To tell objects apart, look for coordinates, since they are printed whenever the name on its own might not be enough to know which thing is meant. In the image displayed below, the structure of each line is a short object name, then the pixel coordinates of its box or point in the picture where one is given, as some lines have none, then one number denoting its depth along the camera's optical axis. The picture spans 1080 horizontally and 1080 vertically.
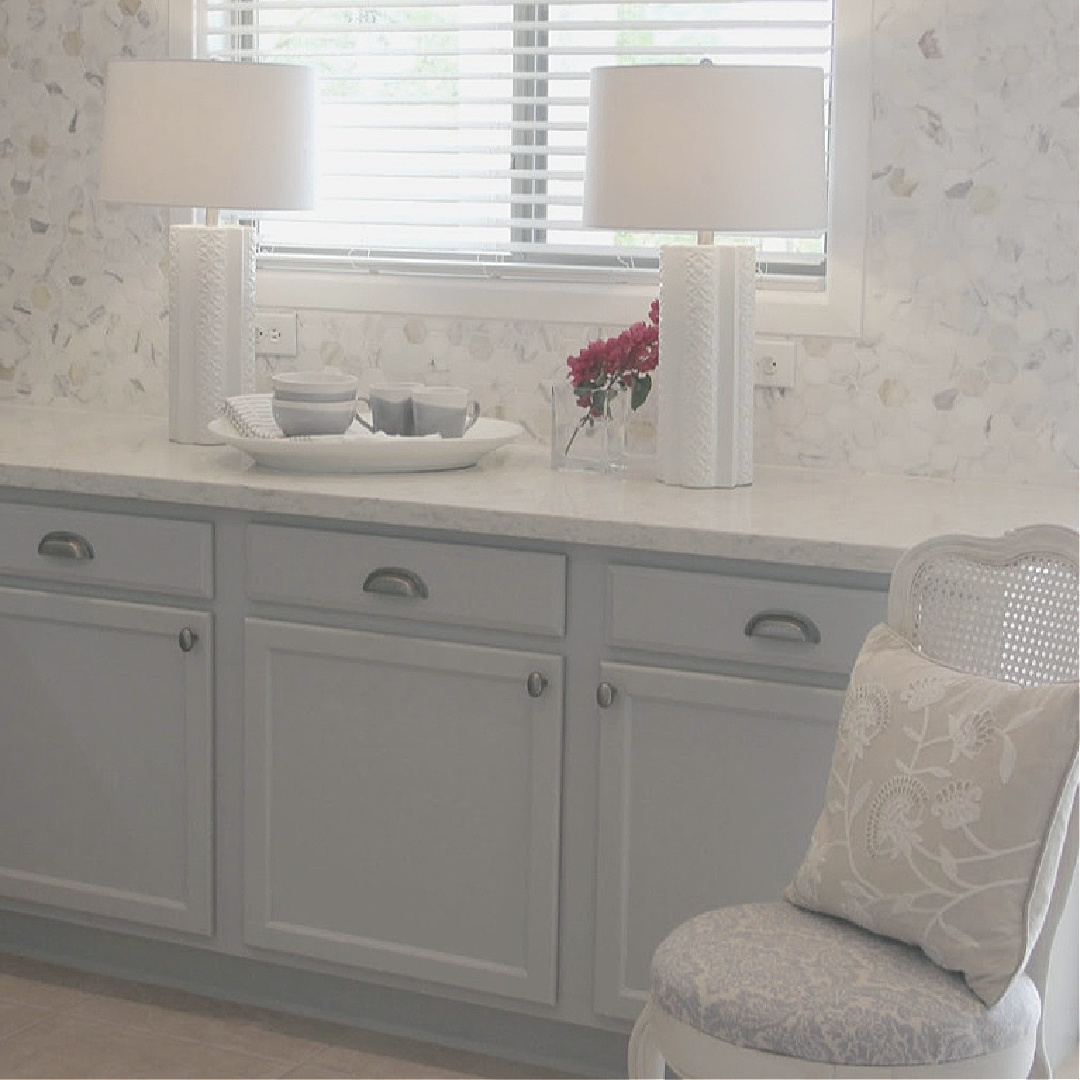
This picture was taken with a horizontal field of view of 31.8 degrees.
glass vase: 2.96
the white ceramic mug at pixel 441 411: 2.97
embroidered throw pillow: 1.96
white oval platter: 2.86
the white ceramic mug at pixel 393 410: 2.99
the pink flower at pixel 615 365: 2.91
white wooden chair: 1.94
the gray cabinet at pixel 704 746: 2.50
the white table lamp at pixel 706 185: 2.69
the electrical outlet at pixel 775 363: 3.08
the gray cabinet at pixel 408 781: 2.68
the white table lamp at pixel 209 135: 3.04
